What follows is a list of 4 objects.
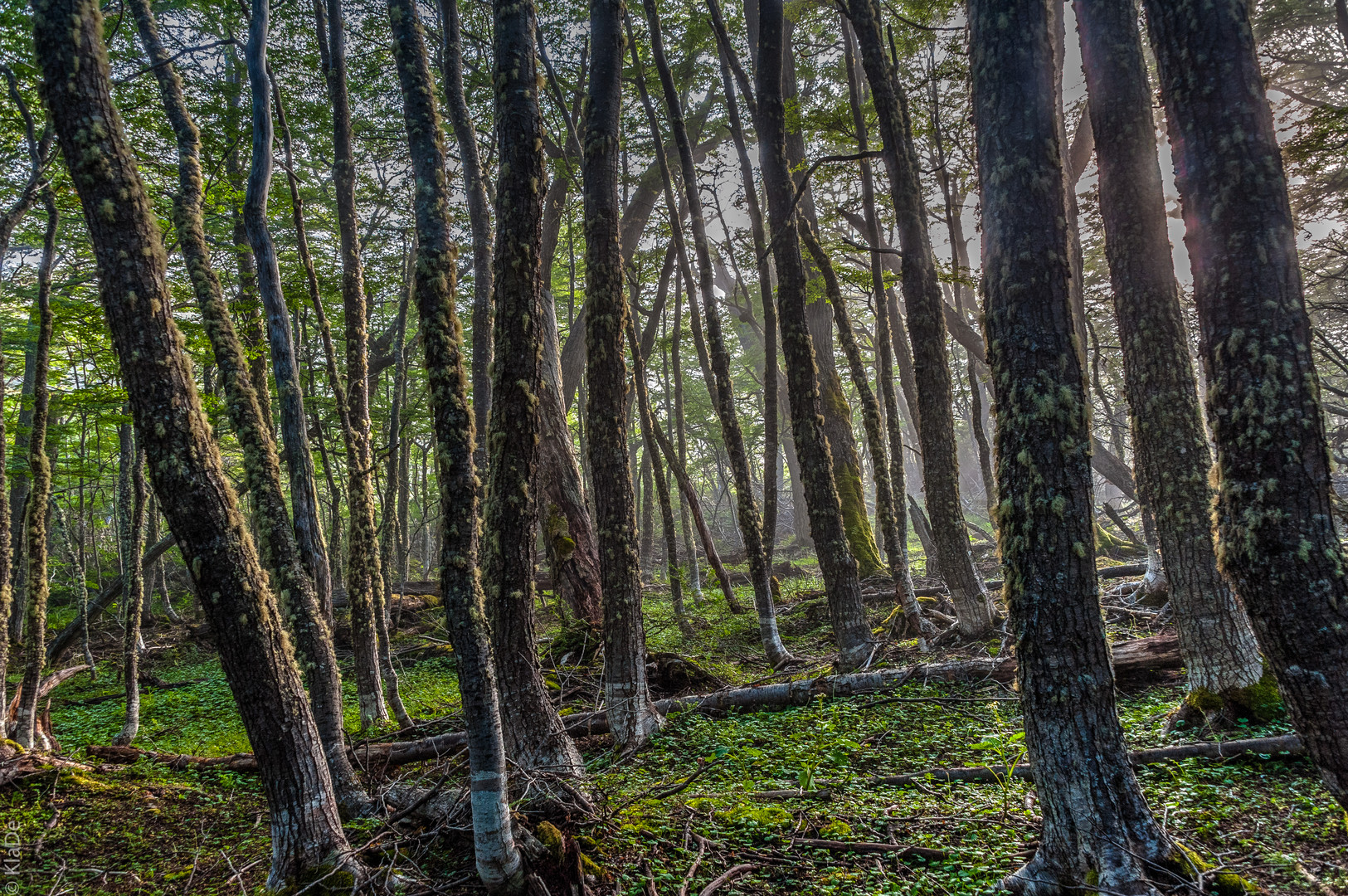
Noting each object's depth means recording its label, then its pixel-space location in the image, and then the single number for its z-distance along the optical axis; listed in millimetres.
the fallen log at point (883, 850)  3123
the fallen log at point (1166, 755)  3656
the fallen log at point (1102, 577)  9828
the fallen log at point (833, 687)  5414
